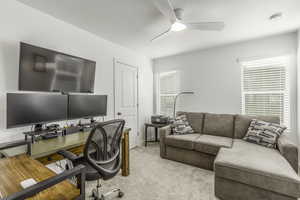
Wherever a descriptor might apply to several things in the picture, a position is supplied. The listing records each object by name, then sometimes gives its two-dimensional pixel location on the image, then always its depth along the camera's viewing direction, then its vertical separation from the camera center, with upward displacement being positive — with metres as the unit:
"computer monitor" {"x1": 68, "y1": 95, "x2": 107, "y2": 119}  2.07 -0.10
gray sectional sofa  1.47 -0.75
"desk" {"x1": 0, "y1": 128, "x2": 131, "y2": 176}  1.27 -0.47
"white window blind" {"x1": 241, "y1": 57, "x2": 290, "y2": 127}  2.70 +0.26
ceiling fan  1.64 +1.02
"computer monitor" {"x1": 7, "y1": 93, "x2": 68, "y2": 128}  1.47 -0.11
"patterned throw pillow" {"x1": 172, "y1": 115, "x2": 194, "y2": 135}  2.99 -0.58
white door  3.13 +0.10
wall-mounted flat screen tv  1.69 +0.39
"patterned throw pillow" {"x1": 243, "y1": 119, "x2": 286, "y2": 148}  2.17 -0.52
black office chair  1.35 -0.54
